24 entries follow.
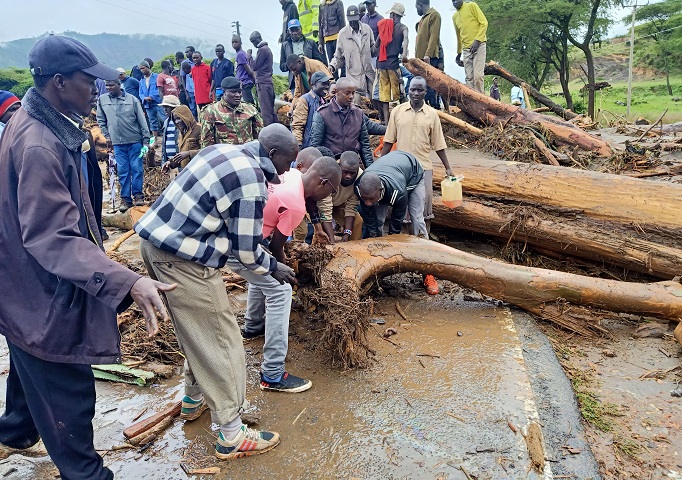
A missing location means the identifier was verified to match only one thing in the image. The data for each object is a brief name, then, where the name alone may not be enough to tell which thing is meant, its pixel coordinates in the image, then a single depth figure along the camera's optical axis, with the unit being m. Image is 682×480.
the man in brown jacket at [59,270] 1.86
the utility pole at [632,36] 17.74
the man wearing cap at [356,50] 8.29
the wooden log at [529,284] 4.24
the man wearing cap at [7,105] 3.51
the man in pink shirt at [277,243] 3.11
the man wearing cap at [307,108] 6.17
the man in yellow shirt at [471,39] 8.59
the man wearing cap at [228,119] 6.38
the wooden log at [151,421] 2.77
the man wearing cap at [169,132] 7.63
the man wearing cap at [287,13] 10.04
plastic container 5.46
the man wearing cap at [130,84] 11.04
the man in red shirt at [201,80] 10.43
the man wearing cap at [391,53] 8.18
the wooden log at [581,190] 4.81
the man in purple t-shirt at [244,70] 9.42
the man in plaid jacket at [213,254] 2.34
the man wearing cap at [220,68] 10.06
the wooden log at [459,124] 8.05
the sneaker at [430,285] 4.79
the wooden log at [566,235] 4.75
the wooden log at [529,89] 10.34
